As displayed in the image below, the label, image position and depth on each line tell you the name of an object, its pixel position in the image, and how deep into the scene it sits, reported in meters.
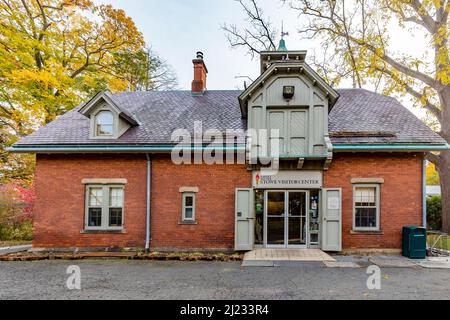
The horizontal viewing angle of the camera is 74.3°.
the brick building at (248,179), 11.33
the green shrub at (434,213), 19.36
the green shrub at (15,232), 15.86
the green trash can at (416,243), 10.65
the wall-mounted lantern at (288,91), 11.45
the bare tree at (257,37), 21.75
